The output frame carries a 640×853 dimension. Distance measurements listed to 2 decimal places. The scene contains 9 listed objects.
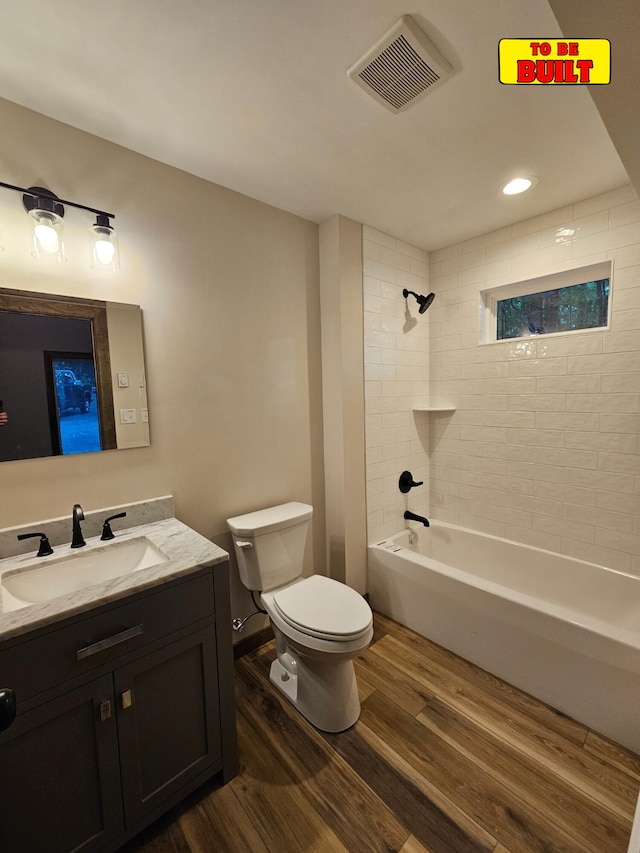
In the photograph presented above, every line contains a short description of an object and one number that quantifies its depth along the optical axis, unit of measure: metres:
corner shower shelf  2.67
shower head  2.64
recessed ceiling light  1.84
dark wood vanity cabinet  0.95
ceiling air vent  1.09
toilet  1.49
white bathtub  1.51
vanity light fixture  1.33
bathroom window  2.09
